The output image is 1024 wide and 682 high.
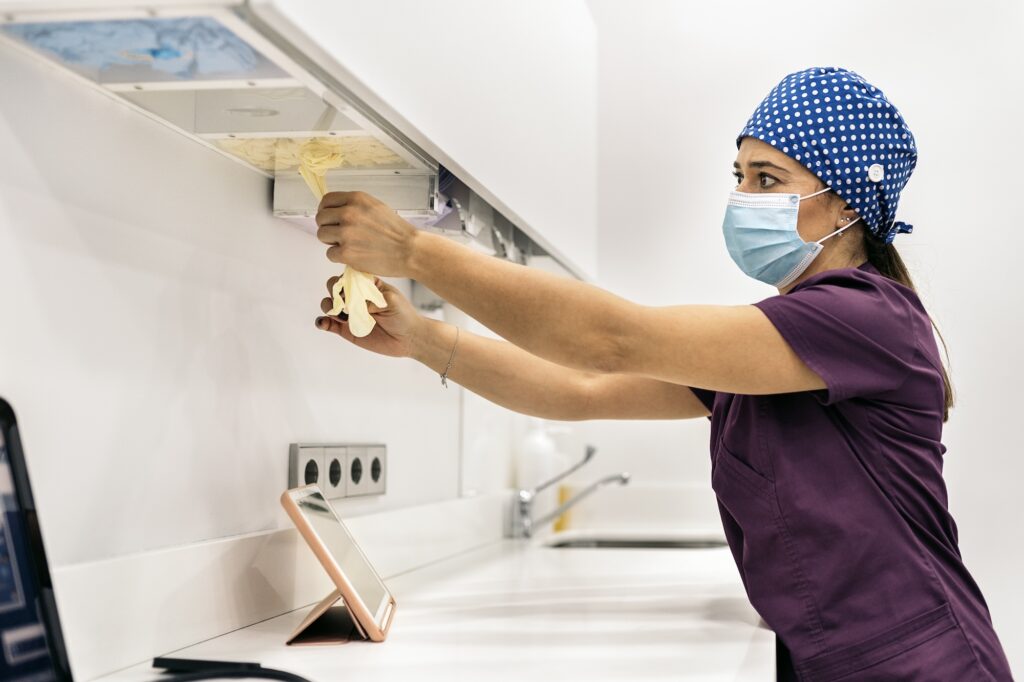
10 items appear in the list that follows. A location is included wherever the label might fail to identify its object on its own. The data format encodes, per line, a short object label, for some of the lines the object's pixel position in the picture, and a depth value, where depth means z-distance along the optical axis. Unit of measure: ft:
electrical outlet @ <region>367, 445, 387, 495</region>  5.05
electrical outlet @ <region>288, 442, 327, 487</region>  4.32
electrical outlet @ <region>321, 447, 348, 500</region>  4.53
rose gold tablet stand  3.43
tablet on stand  3.42
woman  3.31
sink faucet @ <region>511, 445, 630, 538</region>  7.27
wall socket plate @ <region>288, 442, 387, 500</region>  4.34
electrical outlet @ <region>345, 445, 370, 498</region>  4.80
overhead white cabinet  2.36
